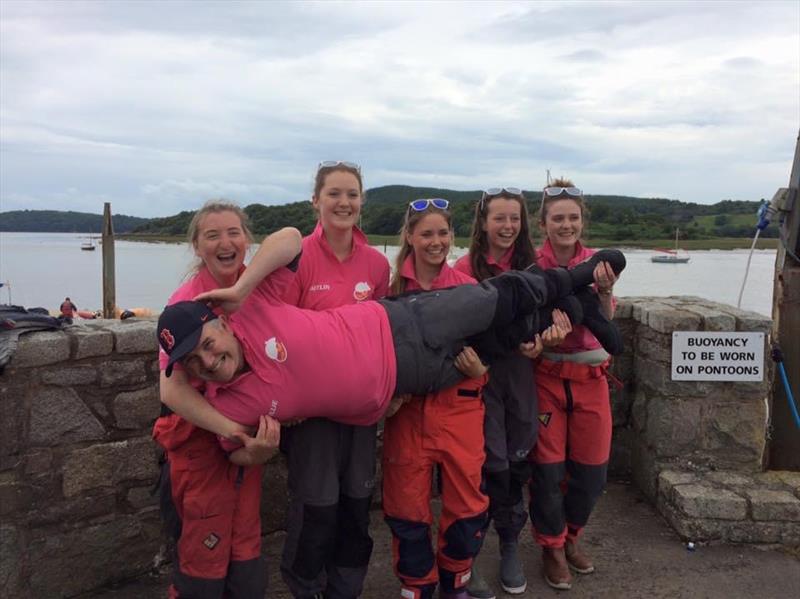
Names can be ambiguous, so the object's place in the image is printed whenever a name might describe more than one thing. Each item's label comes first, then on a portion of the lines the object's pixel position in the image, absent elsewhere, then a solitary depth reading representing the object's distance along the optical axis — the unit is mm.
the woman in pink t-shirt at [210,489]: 2607
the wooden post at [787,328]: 4934
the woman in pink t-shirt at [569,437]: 3324
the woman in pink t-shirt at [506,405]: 3158
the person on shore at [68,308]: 13156
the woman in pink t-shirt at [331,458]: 2723
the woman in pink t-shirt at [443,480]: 2879
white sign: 3984
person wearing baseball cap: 2395
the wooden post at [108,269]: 11531
